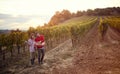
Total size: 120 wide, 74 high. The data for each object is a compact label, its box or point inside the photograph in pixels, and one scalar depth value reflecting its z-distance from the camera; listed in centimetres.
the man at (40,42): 646
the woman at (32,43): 648
